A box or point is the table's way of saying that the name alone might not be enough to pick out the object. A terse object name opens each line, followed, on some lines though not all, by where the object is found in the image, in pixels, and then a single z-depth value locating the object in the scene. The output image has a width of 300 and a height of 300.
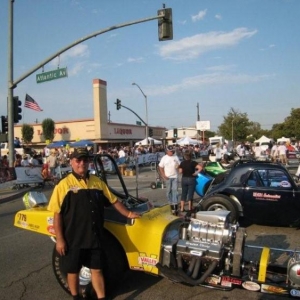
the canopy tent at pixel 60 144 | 33.69
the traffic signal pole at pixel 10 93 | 16.02
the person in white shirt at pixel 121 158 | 24.33
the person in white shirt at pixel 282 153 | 22.05
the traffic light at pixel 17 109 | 16.25
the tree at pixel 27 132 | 50.19
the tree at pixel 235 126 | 72.50
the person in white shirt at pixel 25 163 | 17.38
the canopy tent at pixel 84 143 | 32.01
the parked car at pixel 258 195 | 7.05
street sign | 15.28
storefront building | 43.62
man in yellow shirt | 3.50
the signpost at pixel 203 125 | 69.31
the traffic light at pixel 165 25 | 12.94
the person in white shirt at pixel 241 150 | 25.39
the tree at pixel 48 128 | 48.28
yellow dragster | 3.66
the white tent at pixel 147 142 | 36.72
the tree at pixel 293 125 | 68.31
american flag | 19.58
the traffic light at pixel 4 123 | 16.52
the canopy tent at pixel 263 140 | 47.11
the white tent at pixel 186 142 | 39.34
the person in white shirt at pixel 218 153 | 24.02
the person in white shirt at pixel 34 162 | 17.21
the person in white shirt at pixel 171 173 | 9.84
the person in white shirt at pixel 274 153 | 22.50
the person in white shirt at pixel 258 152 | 26.75
